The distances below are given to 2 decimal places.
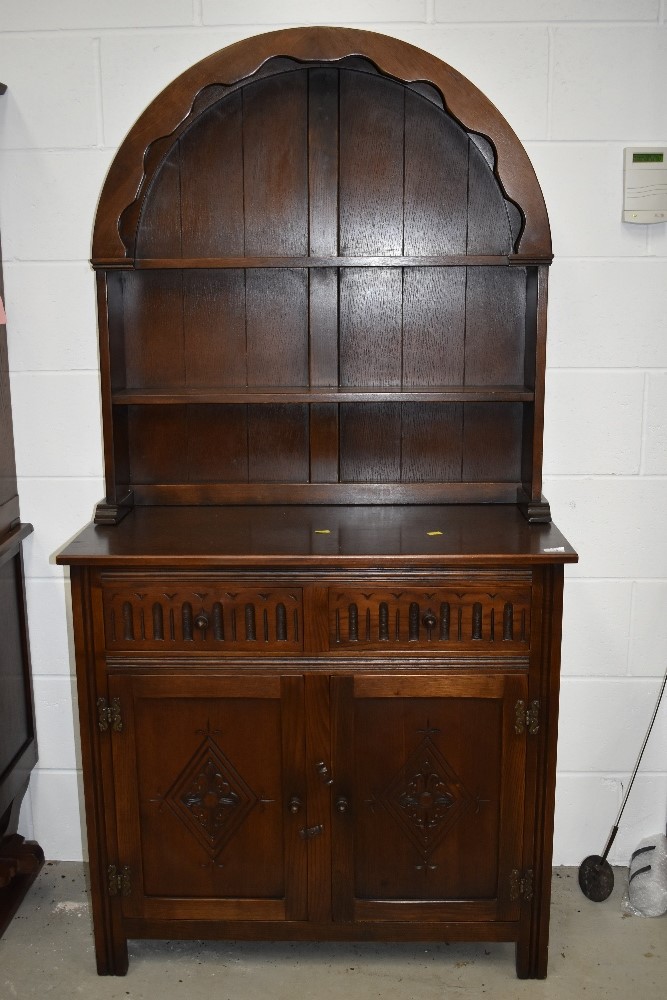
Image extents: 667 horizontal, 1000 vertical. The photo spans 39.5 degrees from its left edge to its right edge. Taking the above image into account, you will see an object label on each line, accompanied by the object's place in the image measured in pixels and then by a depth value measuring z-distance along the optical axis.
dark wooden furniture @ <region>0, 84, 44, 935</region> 2.36
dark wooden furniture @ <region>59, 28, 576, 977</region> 2.02
